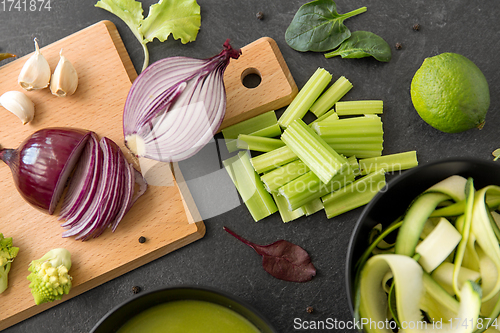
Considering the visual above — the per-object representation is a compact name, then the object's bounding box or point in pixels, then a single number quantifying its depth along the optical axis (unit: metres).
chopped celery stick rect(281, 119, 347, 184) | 0.59
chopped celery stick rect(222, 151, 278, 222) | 0.61
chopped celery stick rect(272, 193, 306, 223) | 0.61
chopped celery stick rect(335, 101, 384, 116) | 0.62
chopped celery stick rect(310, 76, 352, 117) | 0.62
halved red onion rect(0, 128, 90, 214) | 0.58
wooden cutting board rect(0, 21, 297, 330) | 0.60
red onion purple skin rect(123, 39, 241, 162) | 0.59
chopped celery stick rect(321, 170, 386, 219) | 0.61
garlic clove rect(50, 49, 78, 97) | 0.60
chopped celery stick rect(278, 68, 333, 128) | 0.62
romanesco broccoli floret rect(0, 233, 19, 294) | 0.59
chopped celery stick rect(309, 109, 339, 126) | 0.61
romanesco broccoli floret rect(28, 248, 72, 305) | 0.58
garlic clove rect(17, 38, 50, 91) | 0.60
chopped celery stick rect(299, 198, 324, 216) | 0.61
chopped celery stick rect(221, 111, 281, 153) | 0.62
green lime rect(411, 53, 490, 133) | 0.57
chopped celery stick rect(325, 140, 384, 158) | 0.61
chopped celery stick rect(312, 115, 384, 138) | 0.61
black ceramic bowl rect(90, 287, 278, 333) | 0.55
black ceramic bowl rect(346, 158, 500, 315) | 0.52
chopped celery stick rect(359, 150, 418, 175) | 0.61
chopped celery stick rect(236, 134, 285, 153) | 0.61
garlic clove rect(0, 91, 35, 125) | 0.60
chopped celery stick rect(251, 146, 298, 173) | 0.61
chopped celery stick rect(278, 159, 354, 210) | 0.60
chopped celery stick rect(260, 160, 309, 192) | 0.60
